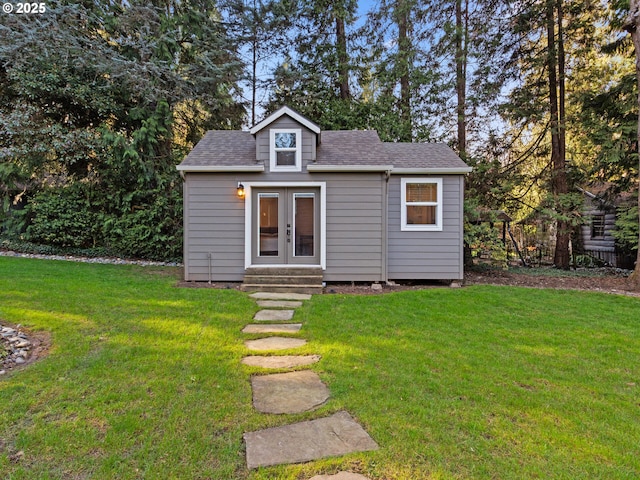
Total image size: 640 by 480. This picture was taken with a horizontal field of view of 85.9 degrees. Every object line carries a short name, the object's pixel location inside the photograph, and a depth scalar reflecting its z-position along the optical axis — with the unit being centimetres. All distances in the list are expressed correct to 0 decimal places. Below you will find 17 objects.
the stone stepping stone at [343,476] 185
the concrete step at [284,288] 714
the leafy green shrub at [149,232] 1091
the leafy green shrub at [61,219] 1095
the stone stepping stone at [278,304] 582
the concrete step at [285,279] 734
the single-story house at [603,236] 1167
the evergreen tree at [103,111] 1019
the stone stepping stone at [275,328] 447
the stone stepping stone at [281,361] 340
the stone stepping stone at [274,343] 387
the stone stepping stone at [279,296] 643
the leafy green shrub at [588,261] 1388
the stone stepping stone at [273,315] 501
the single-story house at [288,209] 777
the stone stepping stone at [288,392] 260
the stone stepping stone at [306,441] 203
